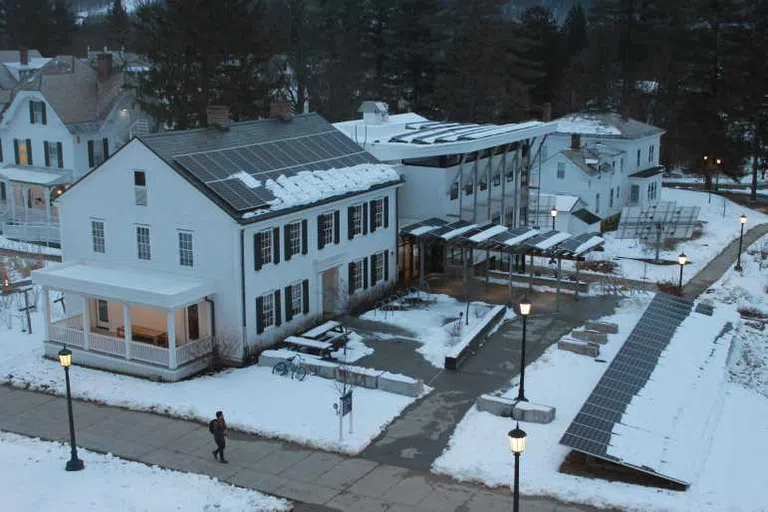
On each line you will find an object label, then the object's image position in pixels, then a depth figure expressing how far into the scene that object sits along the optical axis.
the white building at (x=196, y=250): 29.17
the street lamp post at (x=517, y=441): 17.61
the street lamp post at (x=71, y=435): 21.67
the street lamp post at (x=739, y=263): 43.33
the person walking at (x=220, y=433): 22.19
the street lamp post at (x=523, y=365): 24.61
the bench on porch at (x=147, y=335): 30.56
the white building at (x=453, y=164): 39.44
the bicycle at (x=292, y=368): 28.03
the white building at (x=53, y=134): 51.47
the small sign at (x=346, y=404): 23.09
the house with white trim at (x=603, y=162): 54.56
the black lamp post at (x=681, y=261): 38.12
